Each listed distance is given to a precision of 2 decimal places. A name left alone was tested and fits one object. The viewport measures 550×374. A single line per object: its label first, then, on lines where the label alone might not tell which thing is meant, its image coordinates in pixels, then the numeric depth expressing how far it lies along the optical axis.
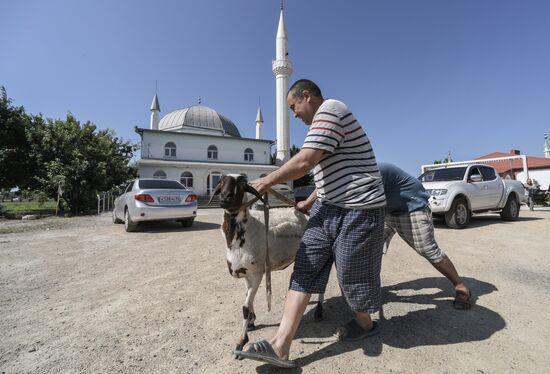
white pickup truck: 7.86
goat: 2.13
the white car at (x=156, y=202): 7.68
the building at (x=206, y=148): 27.92
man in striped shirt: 1.95
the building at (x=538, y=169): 31.83
